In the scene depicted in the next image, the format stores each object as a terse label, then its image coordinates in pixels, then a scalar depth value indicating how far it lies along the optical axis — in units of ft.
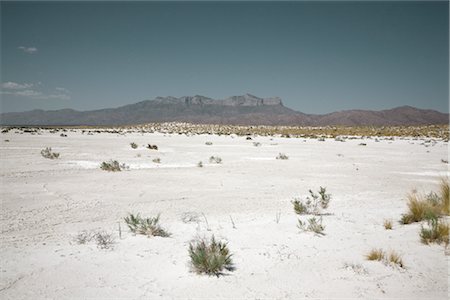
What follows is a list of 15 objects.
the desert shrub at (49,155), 55.83
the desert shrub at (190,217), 23.25
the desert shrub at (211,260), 15.10
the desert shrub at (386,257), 15.99
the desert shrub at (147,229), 19.98
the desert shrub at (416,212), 22.56
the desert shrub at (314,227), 20.56
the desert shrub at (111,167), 44.73
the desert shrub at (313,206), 25.29
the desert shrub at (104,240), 18.00
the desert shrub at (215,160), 56.10
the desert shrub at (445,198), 24.27
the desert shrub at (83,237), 18.48
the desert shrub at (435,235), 18.58
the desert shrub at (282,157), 62.88
